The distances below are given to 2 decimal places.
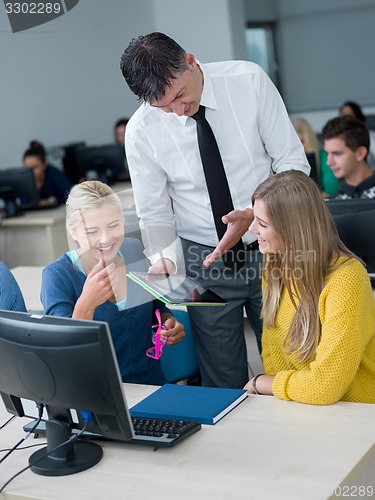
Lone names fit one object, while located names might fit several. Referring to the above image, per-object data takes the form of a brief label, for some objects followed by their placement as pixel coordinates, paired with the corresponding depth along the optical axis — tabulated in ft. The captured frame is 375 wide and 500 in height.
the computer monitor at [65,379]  5.41
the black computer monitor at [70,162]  23.27
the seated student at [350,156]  13.00
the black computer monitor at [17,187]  19.26
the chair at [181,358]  8.49
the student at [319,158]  17.13
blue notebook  6.24
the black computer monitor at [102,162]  21.95
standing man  7.88
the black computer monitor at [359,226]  8.69
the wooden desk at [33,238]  18.44
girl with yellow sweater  6.33
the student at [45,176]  20.93
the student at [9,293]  8.43
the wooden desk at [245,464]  5.13
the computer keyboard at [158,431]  5.86
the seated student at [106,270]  7.50
